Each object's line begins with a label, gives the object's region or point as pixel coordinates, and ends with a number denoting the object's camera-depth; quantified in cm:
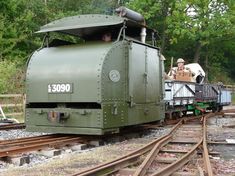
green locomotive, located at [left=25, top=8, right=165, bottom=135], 929
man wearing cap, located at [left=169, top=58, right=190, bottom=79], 1898
